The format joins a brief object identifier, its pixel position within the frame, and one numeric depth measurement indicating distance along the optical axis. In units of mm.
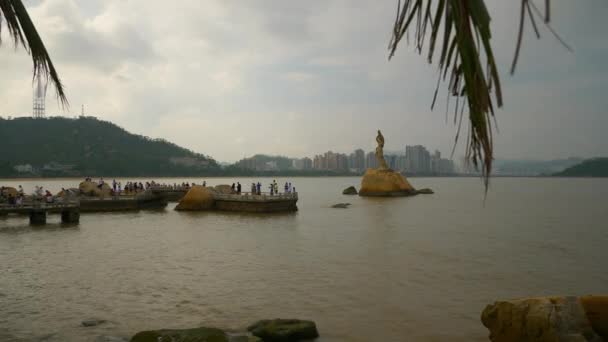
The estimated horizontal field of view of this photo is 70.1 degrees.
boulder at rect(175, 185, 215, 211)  37812
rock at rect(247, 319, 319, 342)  8883
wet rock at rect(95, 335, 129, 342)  8742
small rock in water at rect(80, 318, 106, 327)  10002
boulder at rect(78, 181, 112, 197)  40156
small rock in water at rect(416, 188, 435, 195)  80312
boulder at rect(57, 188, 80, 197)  37159
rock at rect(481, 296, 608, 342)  7278
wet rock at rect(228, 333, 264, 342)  8133
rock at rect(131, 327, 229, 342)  7848
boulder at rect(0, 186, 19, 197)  33197
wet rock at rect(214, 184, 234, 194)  40694
